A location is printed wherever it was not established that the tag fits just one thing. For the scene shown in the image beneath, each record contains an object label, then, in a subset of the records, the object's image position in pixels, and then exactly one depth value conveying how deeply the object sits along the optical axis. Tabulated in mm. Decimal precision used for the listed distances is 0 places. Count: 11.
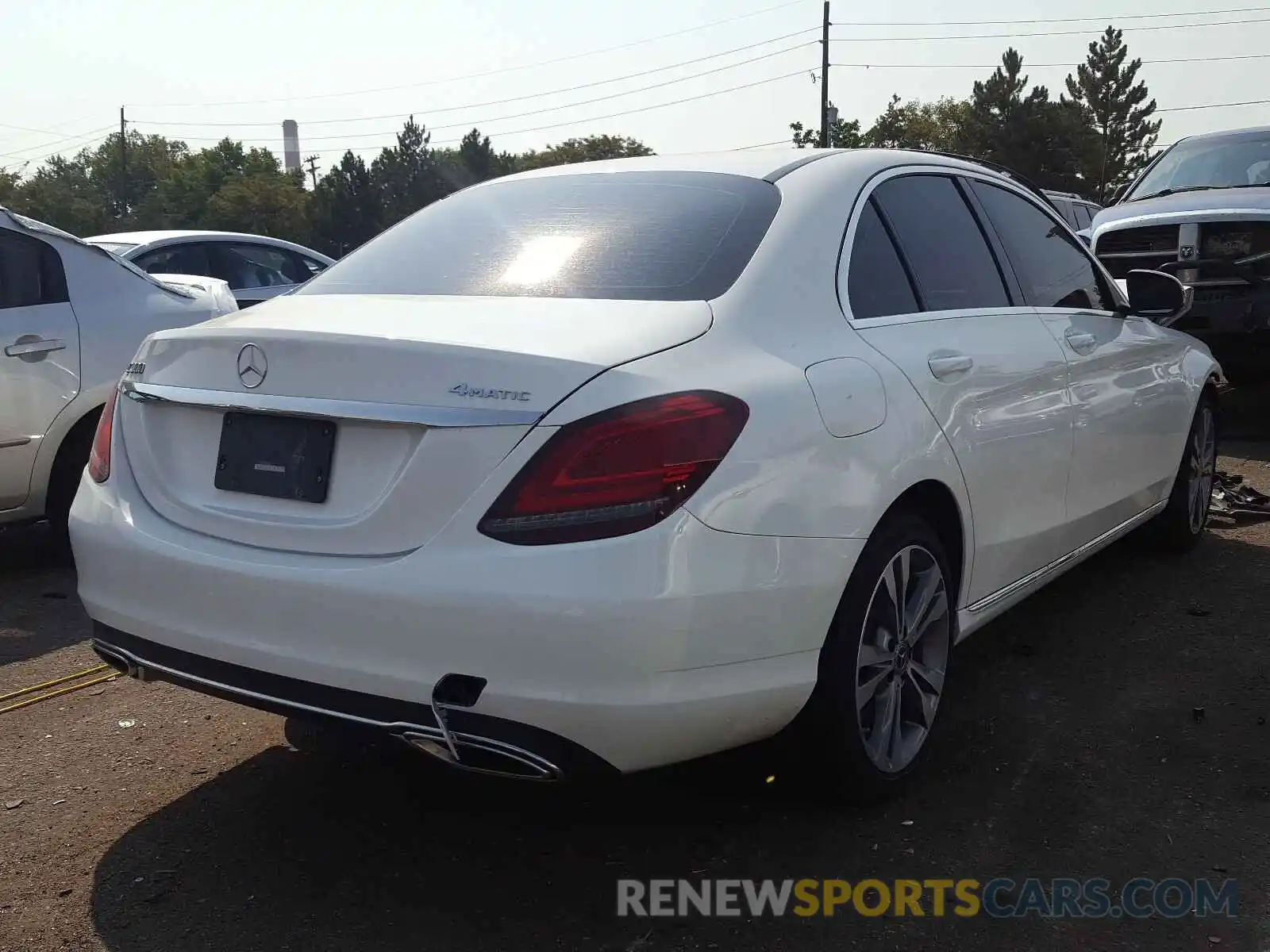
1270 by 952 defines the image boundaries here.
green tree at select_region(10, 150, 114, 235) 78250
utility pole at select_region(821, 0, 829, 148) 50469
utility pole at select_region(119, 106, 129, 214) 83750
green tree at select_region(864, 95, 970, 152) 66000
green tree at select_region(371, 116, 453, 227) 85000
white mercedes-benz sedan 2455
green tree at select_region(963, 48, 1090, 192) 62750
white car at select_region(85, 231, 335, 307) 9695
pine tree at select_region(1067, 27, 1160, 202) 66250
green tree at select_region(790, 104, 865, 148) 59391
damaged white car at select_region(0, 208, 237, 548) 5453
